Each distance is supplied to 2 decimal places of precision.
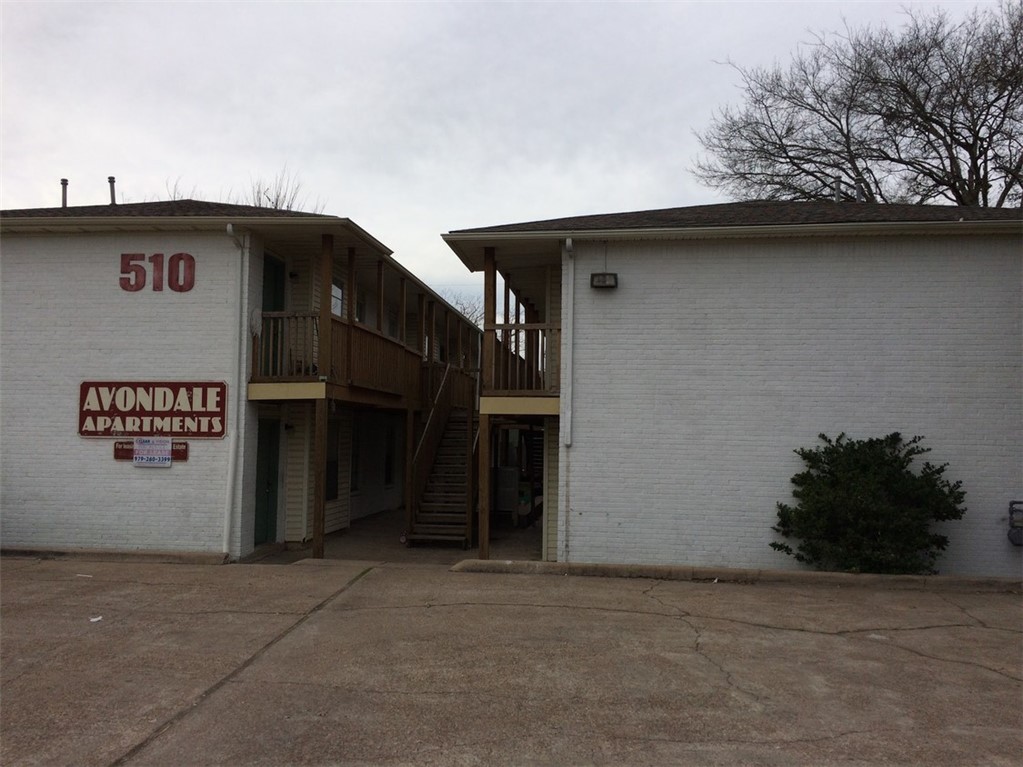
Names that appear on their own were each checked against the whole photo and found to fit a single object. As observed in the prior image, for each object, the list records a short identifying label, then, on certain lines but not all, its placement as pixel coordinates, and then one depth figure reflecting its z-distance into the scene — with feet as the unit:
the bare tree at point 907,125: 62.39
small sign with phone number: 35.83
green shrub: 30.73
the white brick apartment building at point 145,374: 35.81
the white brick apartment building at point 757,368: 33.19
